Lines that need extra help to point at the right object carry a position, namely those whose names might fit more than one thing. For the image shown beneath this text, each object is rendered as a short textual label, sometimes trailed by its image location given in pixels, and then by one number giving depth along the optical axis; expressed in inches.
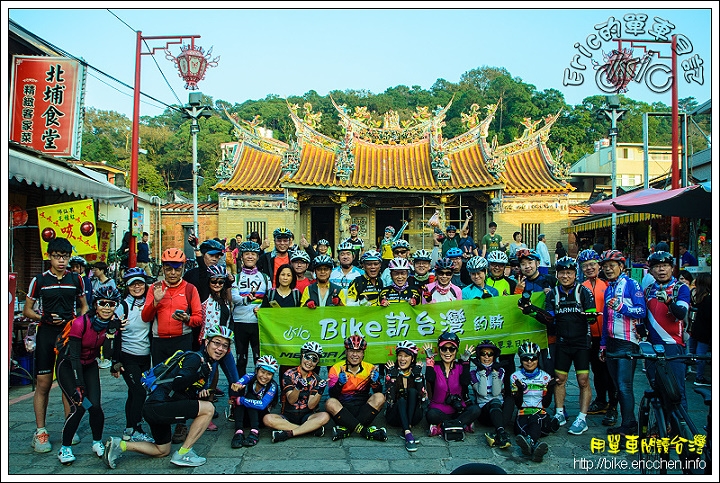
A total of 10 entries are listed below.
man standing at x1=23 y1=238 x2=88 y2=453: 199.5
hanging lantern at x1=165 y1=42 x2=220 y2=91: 609.6
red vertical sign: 381.7
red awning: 312.5
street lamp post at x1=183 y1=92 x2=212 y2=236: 574.0
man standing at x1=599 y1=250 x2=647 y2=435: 207.9
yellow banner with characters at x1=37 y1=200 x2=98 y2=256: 319.3
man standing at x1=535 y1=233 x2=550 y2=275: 485.4
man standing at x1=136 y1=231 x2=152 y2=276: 576.4
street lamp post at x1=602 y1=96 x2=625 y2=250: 556.7
